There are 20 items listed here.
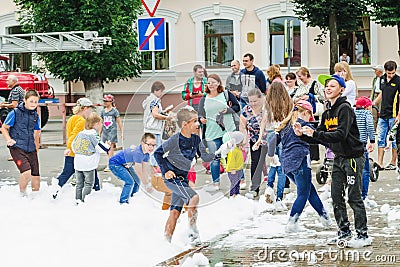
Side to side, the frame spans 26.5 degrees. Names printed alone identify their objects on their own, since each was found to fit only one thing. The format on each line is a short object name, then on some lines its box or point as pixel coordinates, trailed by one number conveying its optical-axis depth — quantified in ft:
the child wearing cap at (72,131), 39.83
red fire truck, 84.64
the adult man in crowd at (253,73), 43.45
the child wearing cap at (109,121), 49.49
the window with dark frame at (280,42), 115.85
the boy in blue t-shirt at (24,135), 38.45
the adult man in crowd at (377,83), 64.18
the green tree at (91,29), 98.43
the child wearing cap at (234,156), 30.97
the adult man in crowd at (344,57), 106.32
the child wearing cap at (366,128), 36.47
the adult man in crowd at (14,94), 57.26
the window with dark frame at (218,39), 119.34
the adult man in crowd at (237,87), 34.53
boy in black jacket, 27.61
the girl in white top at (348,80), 41.67
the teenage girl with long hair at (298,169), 30.68
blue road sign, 48.19
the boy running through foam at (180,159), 27.07
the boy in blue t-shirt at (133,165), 30.66
